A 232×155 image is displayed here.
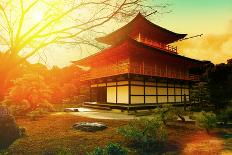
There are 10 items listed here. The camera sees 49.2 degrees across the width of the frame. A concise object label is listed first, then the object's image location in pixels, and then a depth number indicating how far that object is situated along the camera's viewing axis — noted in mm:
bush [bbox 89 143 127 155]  8234
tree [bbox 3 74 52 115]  21062
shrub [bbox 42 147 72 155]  9211
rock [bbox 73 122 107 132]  12781
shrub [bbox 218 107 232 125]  15741
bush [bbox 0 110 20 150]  9766
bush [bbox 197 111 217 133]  13336
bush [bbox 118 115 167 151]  10492
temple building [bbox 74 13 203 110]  23984
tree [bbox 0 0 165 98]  8734
